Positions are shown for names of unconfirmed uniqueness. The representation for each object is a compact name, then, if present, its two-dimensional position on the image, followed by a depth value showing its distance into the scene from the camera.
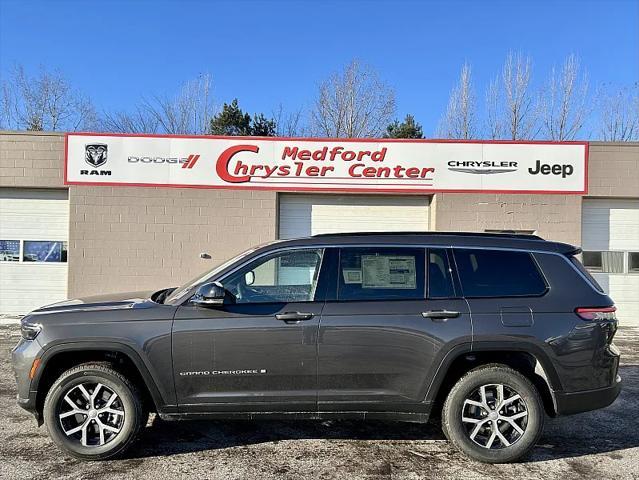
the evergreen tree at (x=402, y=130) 24.06
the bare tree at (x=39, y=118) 22.02
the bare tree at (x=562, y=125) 21.14
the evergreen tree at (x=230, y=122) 23.09
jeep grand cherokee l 3.93
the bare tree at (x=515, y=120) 21.39
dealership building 11.26
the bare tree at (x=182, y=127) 22.97
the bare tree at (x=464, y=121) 22.30
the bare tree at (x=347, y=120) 22.77
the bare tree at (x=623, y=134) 21.88
